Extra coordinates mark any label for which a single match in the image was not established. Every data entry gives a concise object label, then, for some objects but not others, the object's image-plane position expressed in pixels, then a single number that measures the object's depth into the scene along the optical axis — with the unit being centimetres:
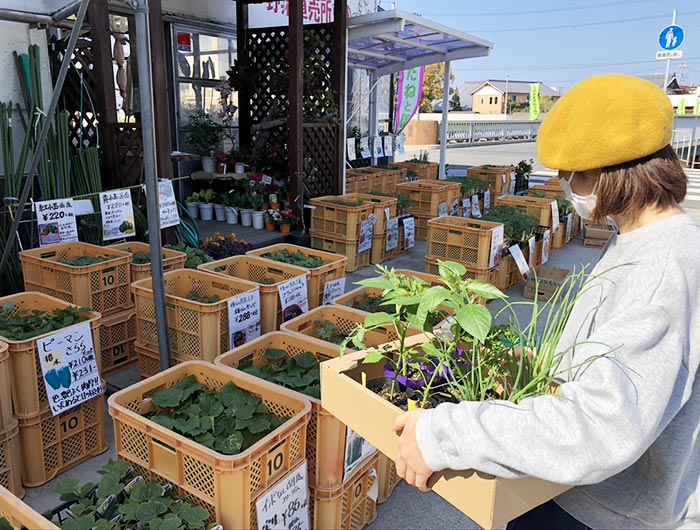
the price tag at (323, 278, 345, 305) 358
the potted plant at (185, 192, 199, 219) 675
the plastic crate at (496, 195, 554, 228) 634
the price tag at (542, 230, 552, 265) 603
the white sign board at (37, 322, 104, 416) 239
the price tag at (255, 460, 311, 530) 173
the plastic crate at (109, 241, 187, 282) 352
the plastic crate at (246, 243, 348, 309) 352
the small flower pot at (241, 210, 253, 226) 634
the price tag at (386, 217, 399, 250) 616
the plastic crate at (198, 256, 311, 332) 319
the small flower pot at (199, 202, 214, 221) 666
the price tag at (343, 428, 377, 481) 203
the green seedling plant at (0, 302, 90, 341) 242
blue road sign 1340
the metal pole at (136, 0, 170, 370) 223
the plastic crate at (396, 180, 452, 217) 701
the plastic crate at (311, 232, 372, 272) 569
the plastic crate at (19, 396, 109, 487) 241
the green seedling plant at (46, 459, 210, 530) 158
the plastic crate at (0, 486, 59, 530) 138
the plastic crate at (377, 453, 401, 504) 243
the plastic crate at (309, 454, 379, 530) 205
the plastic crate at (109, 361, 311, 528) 164
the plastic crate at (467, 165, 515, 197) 942
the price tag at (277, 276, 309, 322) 320
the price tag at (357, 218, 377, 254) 572
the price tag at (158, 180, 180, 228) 365
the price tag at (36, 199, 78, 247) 358
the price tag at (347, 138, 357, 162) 962
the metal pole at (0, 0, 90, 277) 302
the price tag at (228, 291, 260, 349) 293
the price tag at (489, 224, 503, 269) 477
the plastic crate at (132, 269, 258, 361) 285
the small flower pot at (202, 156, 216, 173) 688
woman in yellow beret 97
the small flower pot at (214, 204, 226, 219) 658
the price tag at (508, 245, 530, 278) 470
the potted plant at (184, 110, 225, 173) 689
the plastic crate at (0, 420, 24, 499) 225
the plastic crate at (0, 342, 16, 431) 218
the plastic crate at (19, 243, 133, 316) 318
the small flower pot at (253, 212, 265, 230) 625
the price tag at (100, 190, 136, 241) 382
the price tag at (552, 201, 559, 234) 646
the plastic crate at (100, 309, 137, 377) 329
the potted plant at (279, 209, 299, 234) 608
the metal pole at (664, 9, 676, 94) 1379
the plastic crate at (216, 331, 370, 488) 197
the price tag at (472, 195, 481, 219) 806
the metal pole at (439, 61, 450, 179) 947
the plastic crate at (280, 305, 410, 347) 258
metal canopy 662
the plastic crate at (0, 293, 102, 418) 231
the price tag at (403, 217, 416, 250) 643
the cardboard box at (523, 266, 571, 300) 505
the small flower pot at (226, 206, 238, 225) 646
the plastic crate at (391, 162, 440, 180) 990
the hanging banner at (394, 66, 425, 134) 1169
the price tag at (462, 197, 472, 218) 778
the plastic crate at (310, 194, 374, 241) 563
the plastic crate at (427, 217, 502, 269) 478
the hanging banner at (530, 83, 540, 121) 3471
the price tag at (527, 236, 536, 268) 555
